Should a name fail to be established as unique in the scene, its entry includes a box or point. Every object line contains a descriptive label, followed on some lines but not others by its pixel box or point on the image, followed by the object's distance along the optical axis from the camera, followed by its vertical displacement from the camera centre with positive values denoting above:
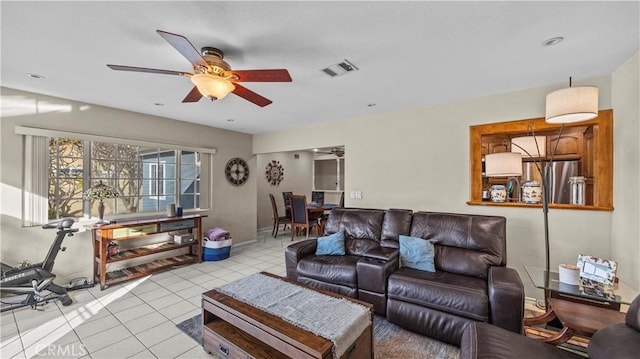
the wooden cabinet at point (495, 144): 3.93 +0.57
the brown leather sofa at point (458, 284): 1.96 -0.89
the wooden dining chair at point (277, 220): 6.19 -0.97
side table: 1.75 -0.98
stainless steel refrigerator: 3.02 +0.02
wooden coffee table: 1.46 -0.99
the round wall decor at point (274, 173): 7.38 +0.21
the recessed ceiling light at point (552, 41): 1.88 +1.06
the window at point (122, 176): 3.39 +0.06
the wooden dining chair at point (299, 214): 5.78 -0.78
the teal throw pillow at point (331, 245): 3.10 -0.81
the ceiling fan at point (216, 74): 1.82 +0.78
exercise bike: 2.63 -1.10
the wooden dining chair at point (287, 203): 6.47 -0.60
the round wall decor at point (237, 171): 5.23 +0.19
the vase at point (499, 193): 3.09 -0.15
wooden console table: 3.28 -1.03
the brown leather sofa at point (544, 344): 1.19 -0.89
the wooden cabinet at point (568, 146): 3.44 +0.48
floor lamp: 1.93 +0.59
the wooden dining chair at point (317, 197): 7.82 -0.54
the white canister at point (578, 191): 2.78 -0.11
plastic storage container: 4.34 -1.20
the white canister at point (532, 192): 2.89 -0.13
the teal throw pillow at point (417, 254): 2.58 -0.76
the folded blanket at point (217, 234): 4.36 -0.94
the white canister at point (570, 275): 2.00 -0.75
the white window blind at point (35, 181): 3.05 -0.02
